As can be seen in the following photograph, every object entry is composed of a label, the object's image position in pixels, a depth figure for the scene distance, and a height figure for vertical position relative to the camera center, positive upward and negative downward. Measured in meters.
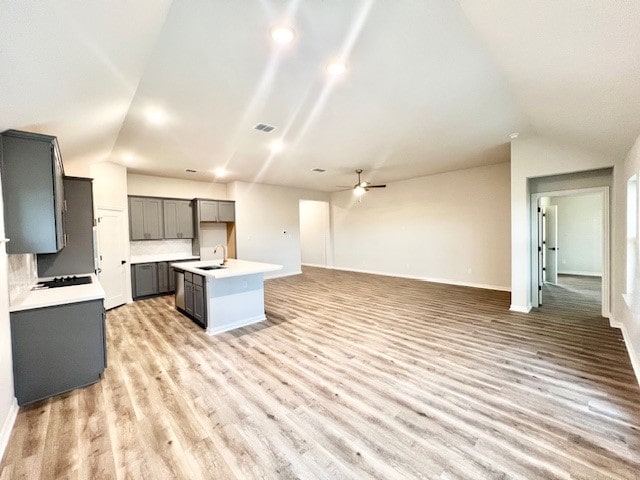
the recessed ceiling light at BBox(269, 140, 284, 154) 4.48 +1.52
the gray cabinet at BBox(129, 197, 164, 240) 5.99 +0.45
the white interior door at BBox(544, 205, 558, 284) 6.91 -0.43
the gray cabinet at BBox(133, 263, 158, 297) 5.79 -0.87
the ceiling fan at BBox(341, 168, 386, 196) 6.22 +1.06
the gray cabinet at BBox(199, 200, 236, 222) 6.80 +0.67
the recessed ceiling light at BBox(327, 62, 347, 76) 2.38 +1.48
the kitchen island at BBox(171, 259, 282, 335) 3.89 -0.87
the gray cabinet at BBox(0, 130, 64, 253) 2.29 +0.44
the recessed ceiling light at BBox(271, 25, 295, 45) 1.94 +1.46
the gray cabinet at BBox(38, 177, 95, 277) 3.70 +0.05
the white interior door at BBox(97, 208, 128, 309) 5.00 -0.32
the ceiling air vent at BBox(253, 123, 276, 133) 3.74 +1.51
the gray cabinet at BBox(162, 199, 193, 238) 6.47 +0.47
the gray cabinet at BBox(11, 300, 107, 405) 2.33 -0.97
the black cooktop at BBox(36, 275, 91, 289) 3.19 -0.50
